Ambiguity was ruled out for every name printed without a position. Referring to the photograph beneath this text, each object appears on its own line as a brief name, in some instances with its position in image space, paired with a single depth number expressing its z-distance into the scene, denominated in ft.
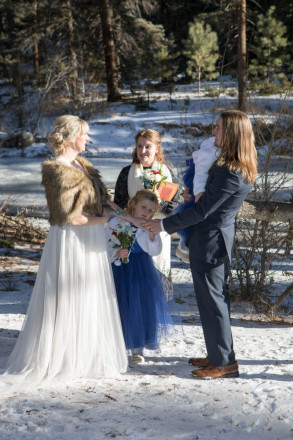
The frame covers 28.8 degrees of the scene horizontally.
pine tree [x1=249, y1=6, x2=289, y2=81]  83.25
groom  12.68
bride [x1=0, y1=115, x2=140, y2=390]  13.30
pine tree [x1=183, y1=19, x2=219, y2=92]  86.89
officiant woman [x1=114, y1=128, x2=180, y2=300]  15.97
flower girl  14.79
